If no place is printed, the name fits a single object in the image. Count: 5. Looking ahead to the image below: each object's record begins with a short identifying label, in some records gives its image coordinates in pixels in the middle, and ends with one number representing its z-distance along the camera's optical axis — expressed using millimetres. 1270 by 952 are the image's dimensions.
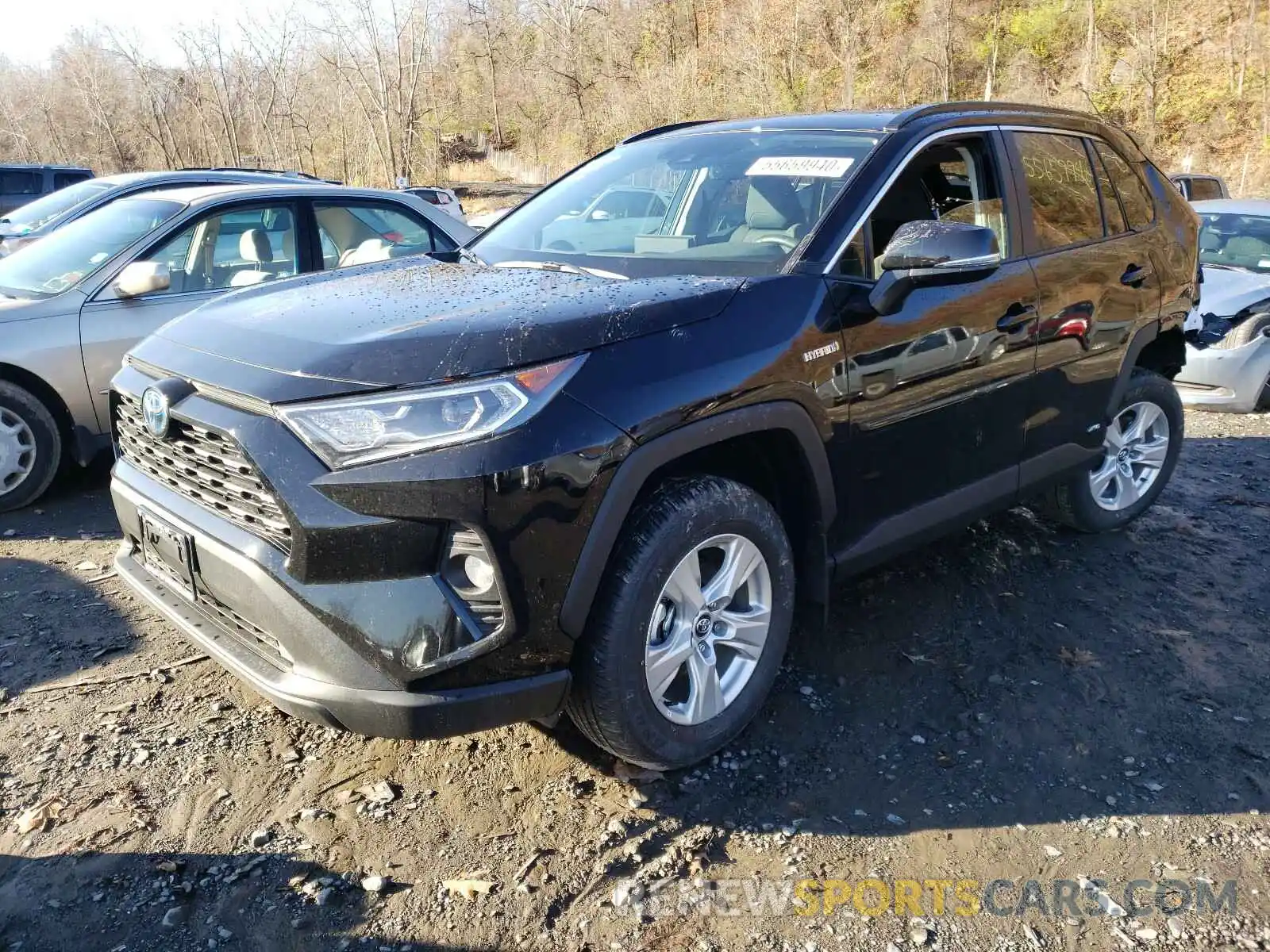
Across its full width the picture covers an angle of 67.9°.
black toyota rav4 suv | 2174
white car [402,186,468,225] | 14778
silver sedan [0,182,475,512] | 4852
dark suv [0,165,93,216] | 16250
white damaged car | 7176
